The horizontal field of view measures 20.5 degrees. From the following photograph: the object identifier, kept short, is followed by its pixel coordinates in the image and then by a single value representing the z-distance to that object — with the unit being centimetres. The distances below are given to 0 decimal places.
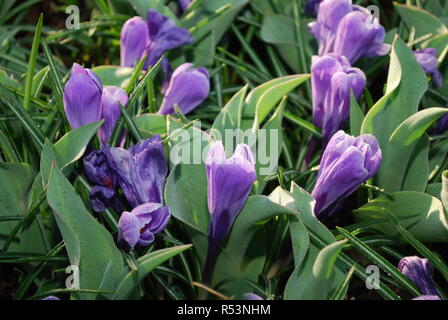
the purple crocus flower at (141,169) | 65
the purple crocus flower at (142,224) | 63
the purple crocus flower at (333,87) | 71
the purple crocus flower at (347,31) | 74
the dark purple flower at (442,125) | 74
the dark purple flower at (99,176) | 66
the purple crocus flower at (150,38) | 76
